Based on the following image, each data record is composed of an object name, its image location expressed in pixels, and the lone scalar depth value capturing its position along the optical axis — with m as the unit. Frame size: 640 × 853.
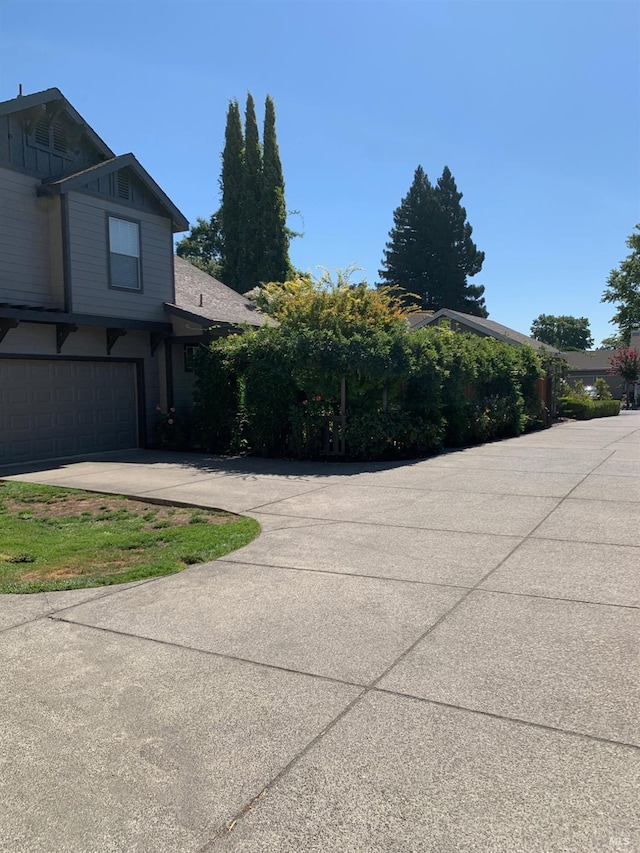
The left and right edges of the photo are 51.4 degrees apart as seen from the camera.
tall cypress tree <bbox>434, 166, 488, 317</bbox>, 59.00
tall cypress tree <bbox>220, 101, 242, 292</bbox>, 36.31
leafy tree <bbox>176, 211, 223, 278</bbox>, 47.38
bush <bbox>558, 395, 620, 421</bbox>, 28.77
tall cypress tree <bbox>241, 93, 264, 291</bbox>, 35.69
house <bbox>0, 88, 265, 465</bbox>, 12.98
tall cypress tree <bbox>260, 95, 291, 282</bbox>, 35.31
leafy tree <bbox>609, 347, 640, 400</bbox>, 46.91
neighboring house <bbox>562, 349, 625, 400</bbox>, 55.00
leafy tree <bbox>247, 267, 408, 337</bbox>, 14.12
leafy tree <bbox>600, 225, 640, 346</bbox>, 49.28
